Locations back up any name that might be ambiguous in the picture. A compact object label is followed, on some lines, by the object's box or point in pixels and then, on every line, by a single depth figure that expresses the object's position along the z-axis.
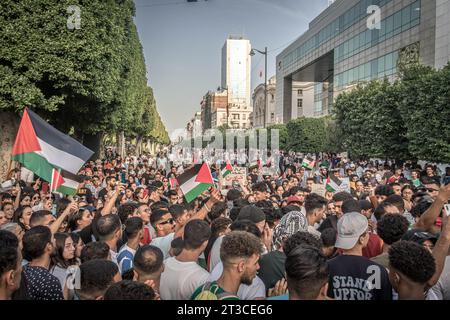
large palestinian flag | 5.67
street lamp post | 32.68
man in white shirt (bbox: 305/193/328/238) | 5.57
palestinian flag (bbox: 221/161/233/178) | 11.91
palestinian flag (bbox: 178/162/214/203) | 6.71
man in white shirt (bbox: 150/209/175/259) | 5.22
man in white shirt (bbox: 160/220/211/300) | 3.24
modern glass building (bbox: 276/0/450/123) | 30.09
